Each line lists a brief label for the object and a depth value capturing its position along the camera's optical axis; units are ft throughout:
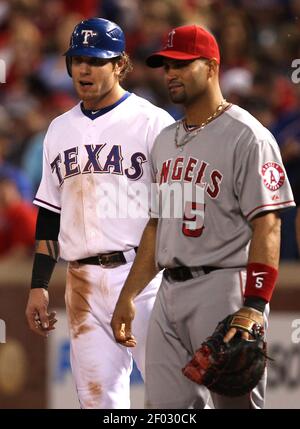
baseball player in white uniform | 32.65
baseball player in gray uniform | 27.40
